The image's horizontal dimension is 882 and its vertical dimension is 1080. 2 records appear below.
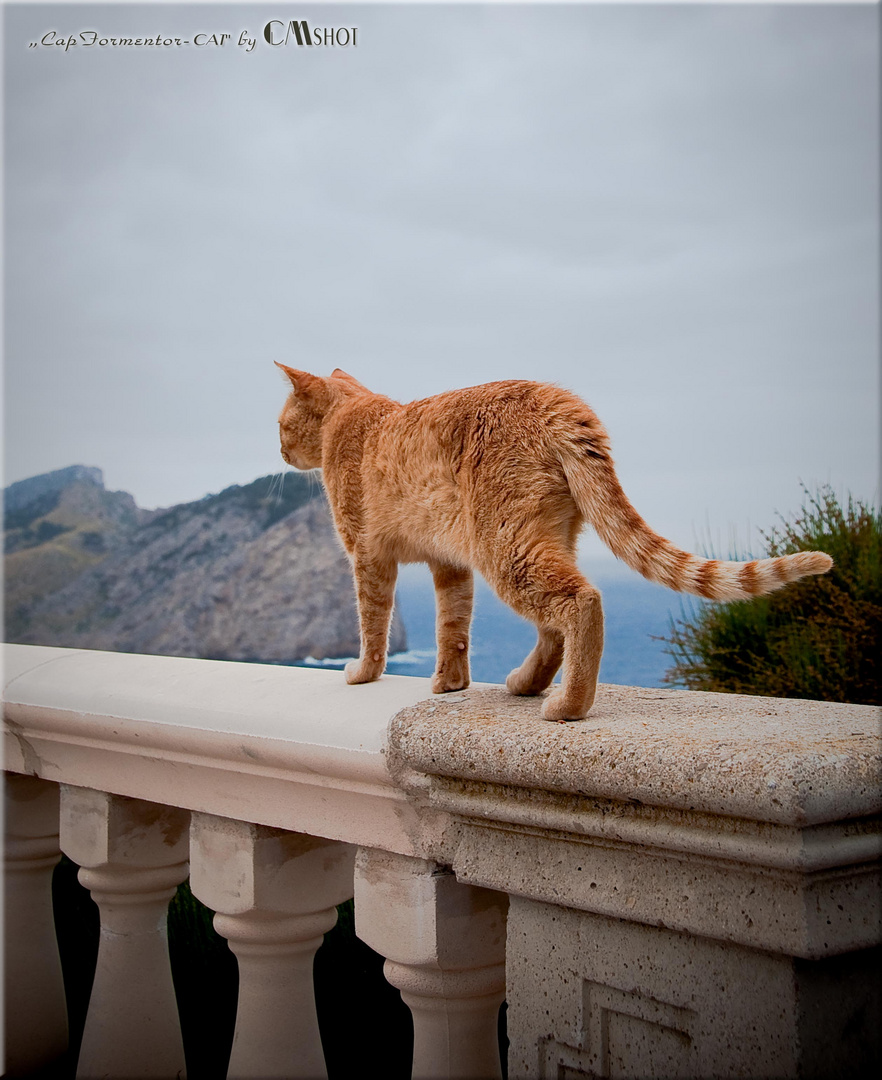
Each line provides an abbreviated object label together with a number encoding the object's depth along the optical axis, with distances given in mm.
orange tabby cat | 1187
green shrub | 3432
